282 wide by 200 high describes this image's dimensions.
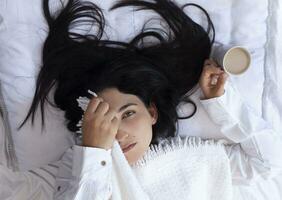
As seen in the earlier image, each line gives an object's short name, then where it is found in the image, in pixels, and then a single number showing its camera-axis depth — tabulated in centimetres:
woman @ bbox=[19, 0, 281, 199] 224
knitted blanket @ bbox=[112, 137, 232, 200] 233
